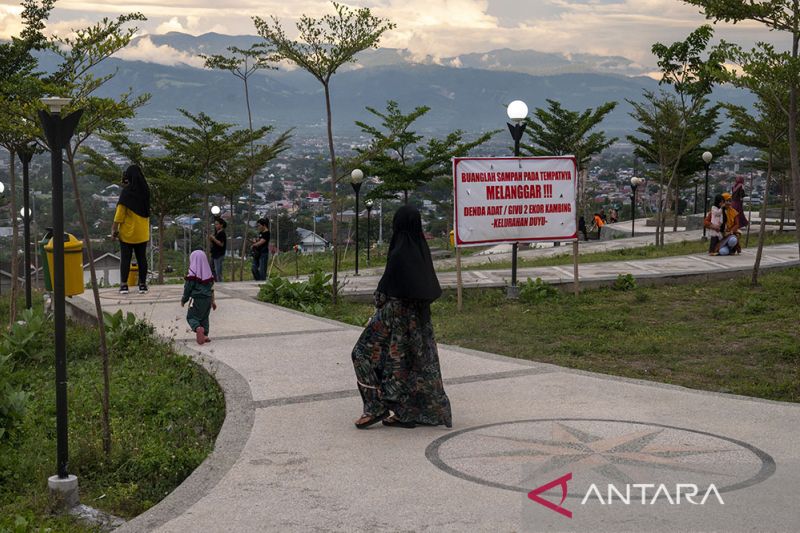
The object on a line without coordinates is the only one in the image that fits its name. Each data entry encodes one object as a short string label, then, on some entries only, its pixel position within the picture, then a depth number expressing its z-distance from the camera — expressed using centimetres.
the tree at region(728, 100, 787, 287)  1614
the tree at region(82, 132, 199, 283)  2831
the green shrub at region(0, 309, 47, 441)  1070
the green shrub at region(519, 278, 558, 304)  1509
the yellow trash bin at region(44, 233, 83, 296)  1226
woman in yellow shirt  1369
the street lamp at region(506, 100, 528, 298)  1498
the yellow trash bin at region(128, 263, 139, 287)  1566
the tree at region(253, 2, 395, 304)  1422
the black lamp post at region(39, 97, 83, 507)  579
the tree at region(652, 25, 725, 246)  2261
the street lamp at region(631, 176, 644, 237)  4104
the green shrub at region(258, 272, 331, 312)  1481
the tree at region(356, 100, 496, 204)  3334
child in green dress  1071
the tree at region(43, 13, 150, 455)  680
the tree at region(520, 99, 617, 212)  4216
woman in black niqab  716
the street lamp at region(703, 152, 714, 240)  3136
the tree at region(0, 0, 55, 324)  1436
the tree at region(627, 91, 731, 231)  2922
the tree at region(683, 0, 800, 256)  1209
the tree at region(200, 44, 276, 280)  3081
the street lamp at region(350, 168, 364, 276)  2509
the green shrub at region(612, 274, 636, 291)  1597
